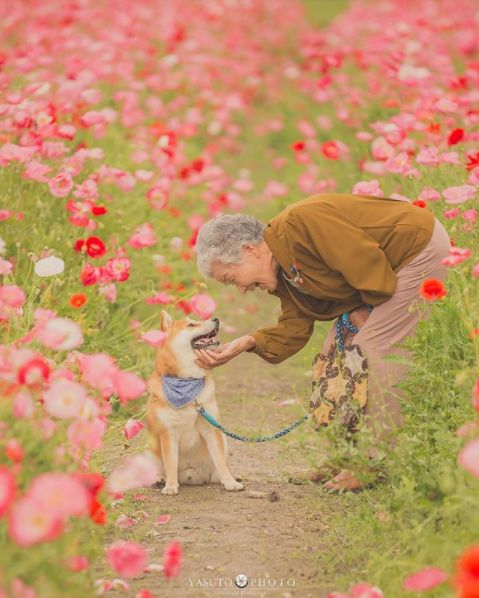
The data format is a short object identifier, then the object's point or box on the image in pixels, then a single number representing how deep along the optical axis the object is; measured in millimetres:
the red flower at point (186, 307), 9687
